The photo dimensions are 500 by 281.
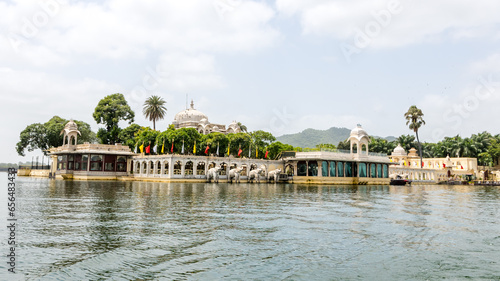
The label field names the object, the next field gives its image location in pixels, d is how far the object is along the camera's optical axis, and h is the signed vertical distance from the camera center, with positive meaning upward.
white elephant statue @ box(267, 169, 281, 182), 70.09 -0.12
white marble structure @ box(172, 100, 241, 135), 100.69 +12.92
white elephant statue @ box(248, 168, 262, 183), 67.19 -0.07
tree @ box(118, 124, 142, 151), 82.56 +8.14
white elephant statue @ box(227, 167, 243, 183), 66.52 -0.10
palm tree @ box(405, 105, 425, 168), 95.75 +13.92
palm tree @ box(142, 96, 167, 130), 91.25 +14.58
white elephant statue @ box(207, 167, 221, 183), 63.63 -0.13
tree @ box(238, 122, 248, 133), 110.00 +12.50
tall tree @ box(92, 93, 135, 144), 82.06 +11.96
